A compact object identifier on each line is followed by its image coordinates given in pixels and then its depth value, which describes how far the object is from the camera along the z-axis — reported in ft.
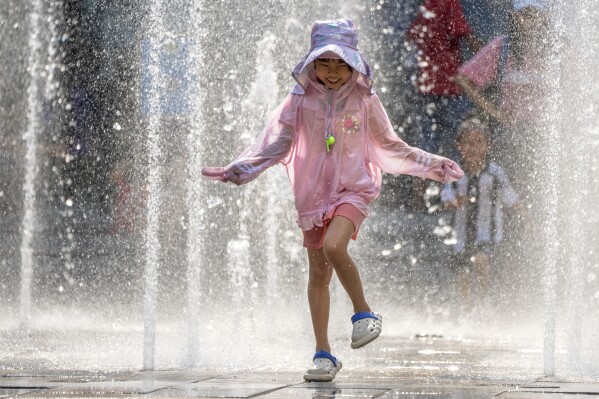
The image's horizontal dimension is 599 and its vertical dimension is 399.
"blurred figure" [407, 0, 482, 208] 74.02
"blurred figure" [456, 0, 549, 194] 72.54
